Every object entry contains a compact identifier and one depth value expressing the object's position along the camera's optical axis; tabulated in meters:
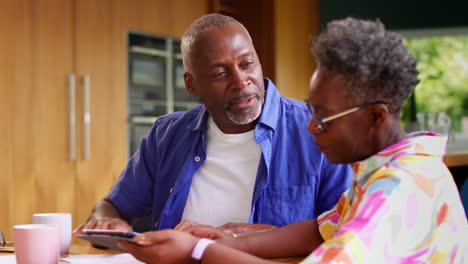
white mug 2.19
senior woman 1.70
